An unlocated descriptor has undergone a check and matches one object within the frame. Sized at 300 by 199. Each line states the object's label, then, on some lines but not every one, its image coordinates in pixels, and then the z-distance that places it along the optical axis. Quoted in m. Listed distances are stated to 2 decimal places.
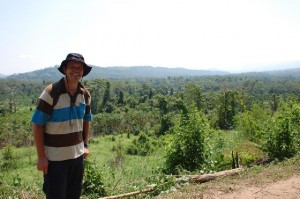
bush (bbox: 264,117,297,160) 7.48
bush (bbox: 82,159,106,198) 5.98
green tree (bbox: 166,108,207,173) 7.22
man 2.98
